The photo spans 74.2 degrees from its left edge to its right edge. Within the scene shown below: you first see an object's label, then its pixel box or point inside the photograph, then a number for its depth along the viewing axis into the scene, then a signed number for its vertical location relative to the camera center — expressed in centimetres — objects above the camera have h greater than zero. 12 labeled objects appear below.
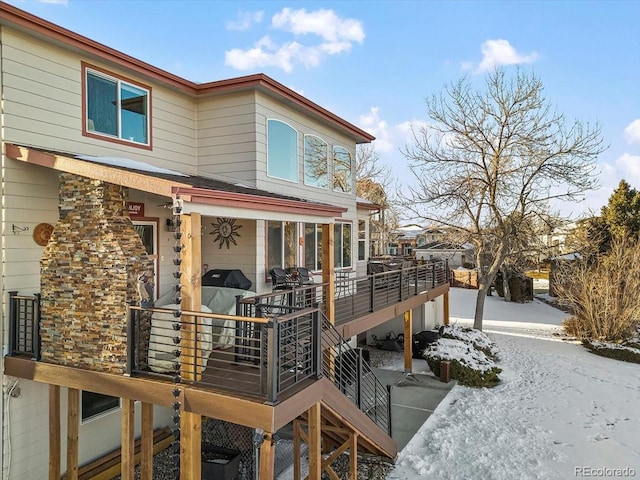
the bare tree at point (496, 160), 1691 +365
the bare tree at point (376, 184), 3441 +542
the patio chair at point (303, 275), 930 -58
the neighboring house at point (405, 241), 4122 +86
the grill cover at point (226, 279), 838 -60
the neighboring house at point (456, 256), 2651 -51
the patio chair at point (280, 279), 841 -63
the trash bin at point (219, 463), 689 -355
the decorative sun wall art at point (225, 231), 936 +42
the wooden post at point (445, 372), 1257 -365
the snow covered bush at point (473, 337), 1491 -325
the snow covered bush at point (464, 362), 1254 -353
